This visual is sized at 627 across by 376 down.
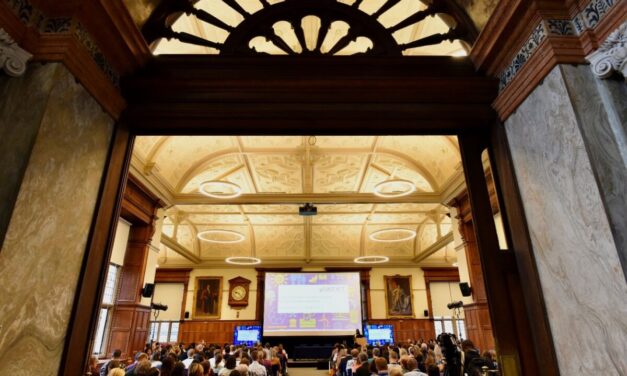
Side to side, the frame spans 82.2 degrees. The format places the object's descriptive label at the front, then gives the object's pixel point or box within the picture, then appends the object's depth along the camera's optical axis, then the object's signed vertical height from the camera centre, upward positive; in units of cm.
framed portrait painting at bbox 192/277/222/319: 1427 +102
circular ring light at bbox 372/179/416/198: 805 +297
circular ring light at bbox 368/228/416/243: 1243 +302
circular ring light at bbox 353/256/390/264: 1369 +238
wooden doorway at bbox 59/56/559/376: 258 +152
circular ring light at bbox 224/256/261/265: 1369 +234
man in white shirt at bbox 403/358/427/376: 451 -48
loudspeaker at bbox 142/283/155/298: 726 +67
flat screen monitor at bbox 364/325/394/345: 1358 -31
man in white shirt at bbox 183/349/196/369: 760 -56
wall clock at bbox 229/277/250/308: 1443 +133
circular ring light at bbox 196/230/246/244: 1217 +294
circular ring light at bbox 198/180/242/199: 797 +296
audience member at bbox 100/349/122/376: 503 -56
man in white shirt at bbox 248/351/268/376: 530 -62
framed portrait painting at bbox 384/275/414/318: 1439 +108
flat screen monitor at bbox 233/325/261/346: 1347 -35
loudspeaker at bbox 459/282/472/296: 679 +62
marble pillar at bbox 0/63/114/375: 166 +48
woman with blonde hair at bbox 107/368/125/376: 392 -48
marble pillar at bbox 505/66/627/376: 165 +43
